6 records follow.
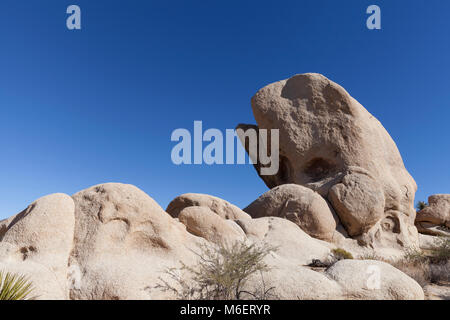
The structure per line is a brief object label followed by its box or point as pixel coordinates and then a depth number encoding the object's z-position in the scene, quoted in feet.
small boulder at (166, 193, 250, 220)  42.78
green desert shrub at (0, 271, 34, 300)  12.66
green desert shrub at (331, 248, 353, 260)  31.18
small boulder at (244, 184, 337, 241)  40.06
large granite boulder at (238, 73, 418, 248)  45.34
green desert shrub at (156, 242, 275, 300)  16.35
